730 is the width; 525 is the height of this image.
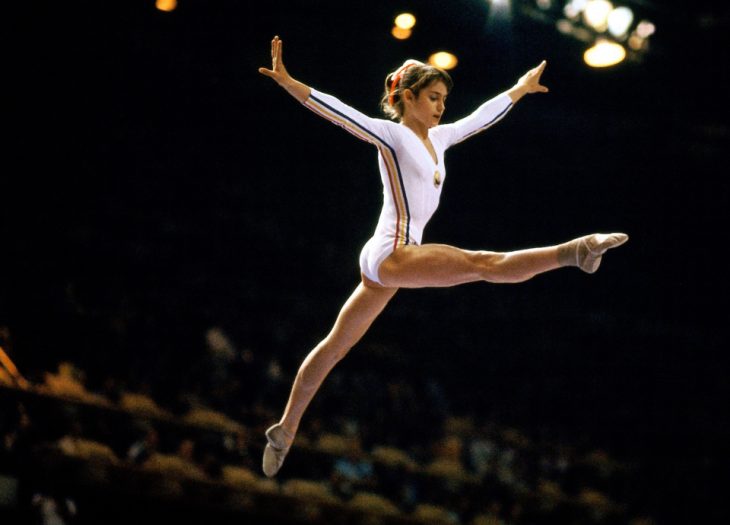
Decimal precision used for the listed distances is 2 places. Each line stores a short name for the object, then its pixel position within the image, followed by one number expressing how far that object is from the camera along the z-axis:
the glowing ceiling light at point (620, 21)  13.27
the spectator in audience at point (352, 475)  13.14
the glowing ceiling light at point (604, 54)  13.62
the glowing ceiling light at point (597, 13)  13.18
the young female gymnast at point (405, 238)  6.28
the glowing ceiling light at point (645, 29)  13.62
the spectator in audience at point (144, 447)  11.72
